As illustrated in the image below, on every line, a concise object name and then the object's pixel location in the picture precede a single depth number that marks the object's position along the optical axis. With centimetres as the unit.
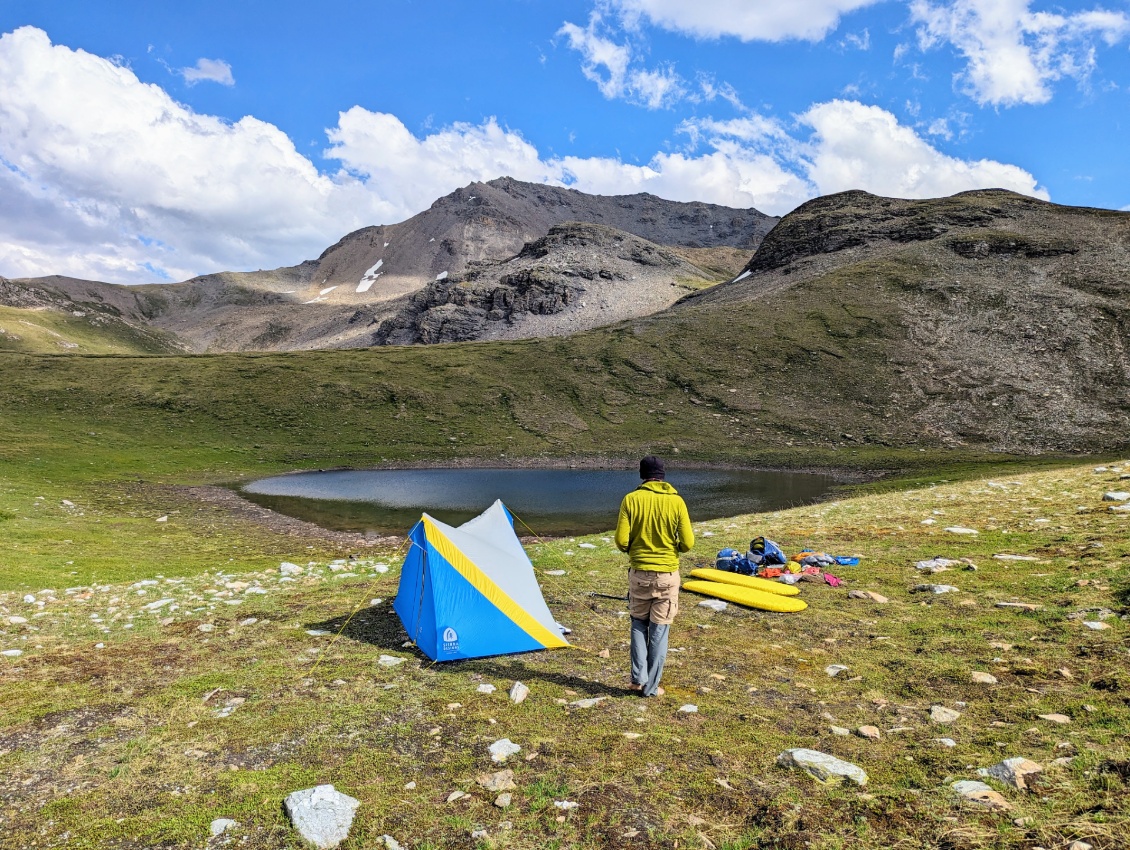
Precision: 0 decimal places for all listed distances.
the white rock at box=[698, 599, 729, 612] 1321
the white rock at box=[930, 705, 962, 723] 759
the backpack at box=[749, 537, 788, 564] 1602
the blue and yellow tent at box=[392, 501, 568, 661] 1075
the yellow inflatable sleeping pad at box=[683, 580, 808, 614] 1283
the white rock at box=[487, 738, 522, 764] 723
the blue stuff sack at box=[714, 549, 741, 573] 1583
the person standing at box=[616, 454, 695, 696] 917
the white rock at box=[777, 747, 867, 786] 641
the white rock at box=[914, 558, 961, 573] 1445
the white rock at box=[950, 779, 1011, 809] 557
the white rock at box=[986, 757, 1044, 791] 587
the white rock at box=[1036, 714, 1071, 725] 706
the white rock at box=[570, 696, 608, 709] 870
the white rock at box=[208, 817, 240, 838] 581
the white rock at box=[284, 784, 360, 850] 576
